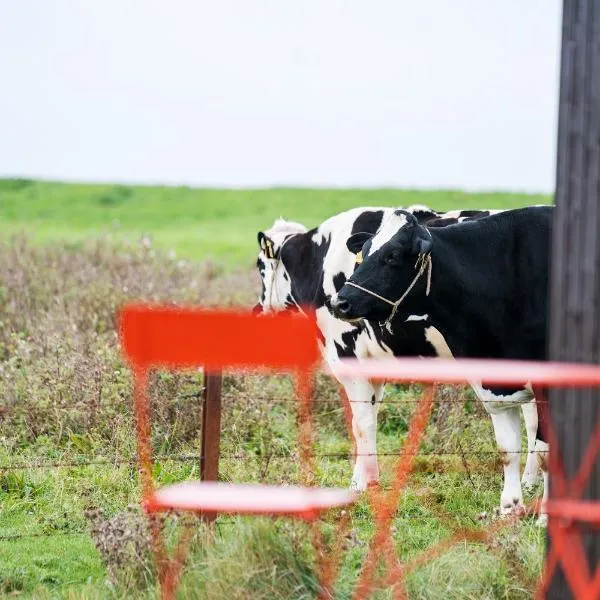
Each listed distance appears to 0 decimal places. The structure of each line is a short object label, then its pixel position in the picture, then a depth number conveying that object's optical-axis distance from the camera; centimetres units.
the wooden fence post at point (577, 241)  848
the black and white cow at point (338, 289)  1733
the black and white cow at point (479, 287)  1580
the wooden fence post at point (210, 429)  1344
